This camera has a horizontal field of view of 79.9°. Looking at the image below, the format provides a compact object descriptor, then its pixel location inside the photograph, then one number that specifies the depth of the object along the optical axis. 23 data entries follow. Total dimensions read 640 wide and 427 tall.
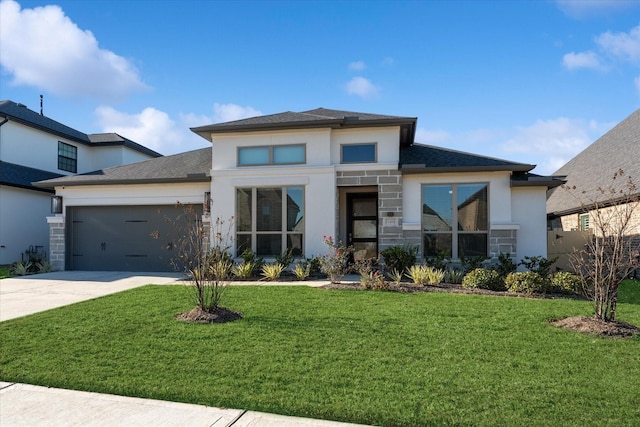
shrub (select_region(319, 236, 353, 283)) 9.75
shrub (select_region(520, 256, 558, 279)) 9.93
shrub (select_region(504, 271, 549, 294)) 8.64
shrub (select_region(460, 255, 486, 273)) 10.50
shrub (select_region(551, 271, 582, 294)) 8.52
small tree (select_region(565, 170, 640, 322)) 5.77
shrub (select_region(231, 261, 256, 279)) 10.77
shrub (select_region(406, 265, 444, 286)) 9.47
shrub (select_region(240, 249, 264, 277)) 11.16
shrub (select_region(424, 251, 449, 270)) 10.52
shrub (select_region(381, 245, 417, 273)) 10.58
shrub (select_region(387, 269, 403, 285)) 9.27
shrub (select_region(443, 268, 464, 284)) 10.13
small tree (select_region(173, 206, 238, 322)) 6.28
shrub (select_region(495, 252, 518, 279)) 10.22
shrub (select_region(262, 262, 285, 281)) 10.55
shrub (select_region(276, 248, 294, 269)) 11.28
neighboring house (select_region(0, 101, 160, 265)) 15.05
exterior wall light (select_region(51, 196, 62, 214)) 13.57
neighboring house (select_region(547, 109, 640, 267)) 14.52
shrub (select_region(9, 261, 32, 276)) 12.57
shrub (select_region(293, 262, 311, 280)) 10.60
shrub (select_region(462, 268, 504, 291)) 9.13
